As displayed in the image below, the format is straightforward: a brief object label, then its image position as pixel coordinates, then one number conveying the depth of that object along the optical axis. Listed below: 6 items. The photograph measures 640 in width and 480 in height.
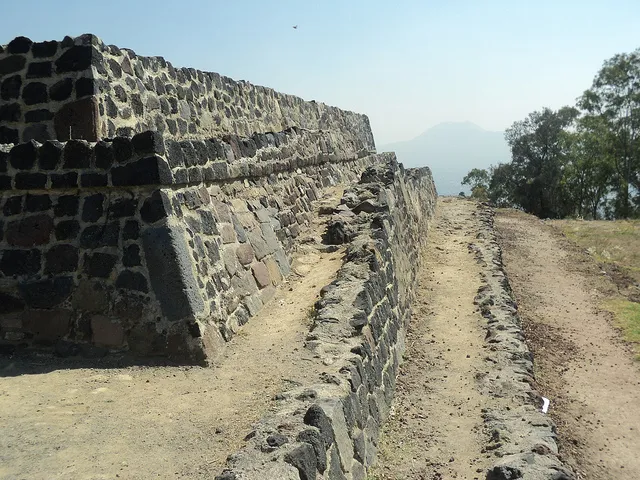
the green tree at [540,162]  43.59
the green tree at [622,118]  40.31
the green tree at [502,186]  45.16
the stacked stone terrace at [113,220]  5.83
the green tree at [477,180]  47.87
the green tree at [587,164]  41.22
